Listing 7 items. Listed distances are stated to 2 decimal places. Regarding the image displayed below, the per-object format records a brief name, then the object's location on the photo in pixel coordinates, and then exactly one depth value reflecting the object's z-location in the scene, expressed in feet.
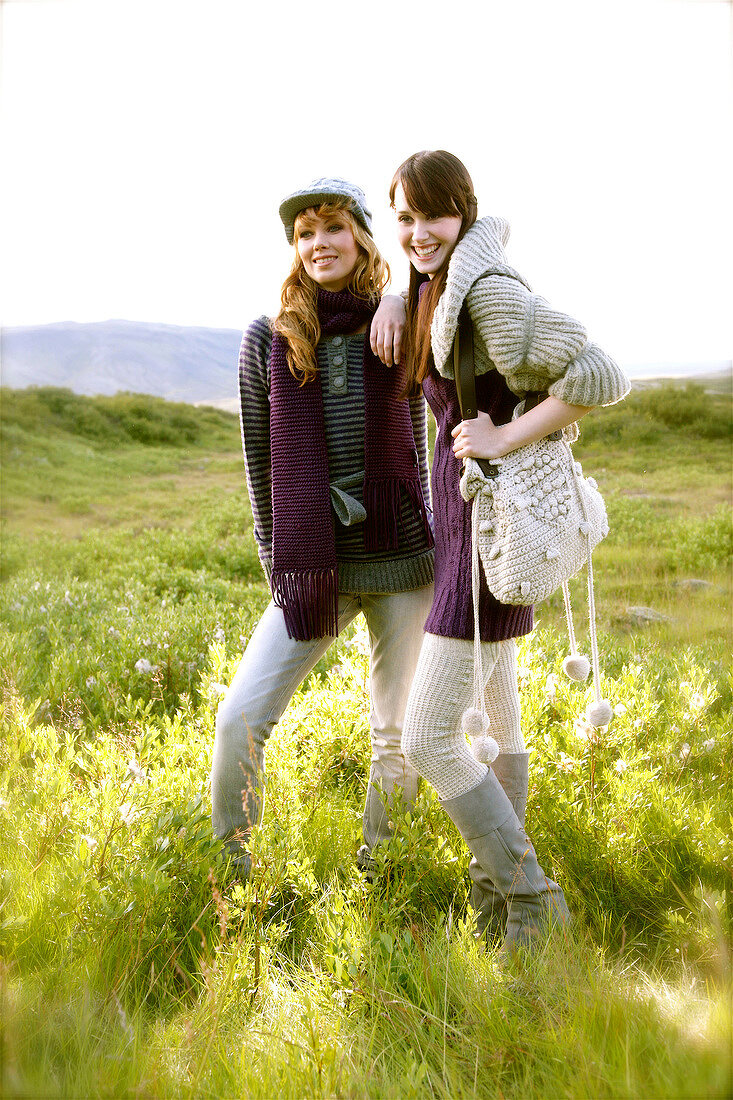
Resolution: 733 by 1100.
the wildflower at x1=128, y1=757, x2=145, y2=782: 10.17
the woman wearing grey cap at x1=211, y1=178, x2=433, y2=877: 9.74
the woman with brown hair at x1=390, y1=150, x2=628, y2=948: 7.91
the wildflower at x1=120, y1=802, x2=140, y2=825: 9.35
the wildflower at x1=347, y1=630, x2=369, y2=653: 15.48
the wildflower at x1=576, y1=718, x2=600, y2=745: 11.76
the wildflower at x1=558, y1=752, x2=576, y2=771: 11.63
